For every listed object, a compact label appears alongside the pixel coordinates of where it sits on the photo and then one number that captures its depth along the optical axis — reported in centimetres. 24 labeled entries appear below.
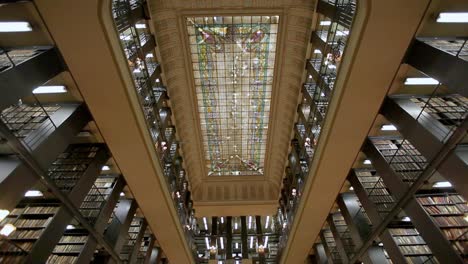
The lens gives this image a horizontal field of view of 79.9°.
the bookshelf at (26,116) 517
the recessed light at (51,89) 558
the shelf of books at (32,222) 471
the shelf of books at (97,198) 664
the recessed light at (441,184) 592
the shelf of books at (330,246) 922
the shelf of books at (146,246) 945
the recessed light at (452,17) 459
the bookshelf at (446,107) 539
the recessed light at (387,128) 664
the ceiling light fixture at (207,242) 1512
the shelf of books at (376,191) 653
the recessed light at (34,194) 564
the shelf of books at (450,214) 476
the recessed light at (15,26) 458
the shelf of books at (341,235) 816
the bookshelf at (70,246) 593
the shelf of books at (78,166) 586
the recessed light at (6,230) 402
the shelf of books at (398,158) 590
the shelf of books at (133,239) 835
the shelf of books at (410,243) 587
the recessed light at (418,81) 559
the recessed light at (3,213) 382
